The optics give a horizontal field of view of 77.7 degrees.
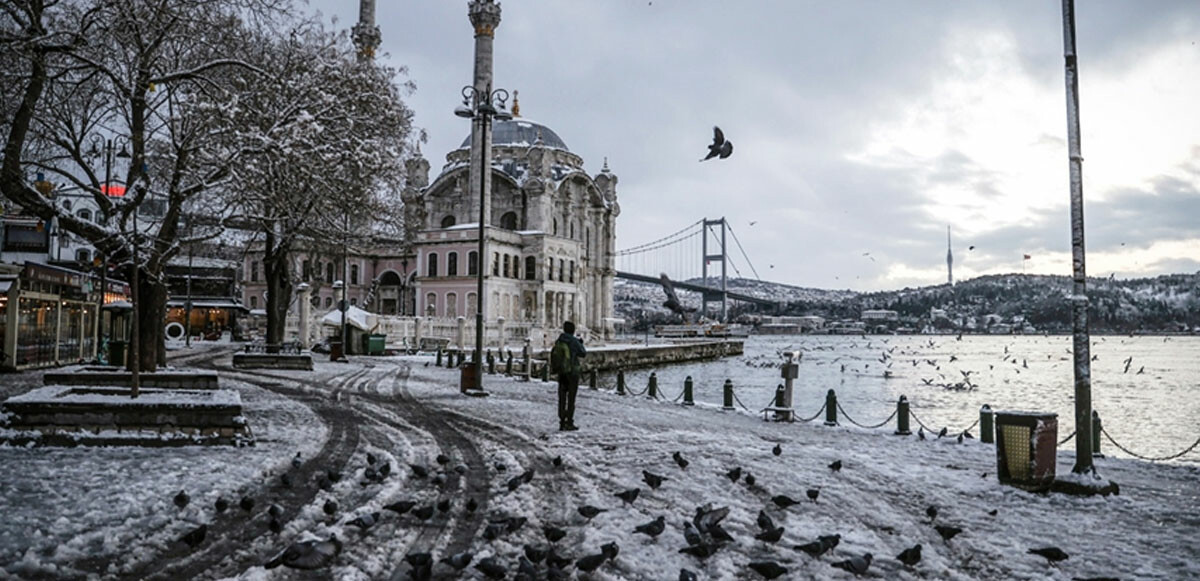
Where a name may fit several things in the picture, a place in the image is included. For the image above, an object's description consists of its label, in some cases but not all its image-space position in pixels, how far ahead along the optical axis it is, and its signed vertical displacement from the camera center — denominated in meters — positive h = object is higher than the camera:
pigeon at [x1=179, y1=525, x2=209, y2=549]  5.03 -1.44
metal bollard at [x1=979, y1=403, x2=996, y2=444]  11.51 -1.44
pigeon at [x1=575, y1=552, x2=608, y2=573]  4.80 -1.50
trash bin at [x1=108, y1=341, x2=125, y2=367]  20.05 -0.75
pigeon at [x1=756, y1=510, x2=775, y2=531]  5.61 -1.44
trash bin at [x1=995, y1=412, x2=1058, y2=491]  7.81 -1.22
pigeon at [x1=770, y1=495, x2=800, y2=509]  6.54 -1.49
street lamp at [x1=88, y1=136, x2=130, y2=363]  16.56 +1.51
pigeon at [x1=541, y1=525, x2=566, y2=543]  5.29 -1.46
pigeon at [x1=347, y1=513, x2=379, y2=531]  5.50 -1.44
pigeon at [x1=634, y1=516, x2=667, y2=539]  5.49 -1.46
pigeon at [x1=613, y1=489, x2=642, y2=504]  6.39 -1.43
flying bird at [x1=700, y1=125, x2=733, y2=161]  17.41 +4.35
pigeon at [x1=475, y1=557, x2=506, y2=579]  4.61 -1.49
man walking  10.66 -0.56
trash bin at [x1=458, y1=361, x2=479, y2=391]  16.77 -1.13
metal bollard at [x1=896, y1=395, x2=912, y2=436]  12.43 -1.44
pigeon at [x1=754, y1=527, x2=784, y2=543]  5.46 -1.50
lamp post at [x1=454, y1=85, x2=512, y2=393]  16.70 +4.39
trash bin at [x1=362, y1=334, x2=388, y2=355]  32.25 -0.74
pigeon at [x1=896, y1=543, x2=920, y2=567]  5.14 -1.54
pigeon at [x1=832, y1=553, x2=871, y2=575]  4.93 -1.54
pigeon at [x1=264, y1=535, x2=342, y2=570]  4.65 -1.45
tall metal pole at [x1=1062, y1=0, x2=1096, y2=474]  7.93 +0.73
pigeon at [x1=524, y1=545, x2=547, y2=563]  4.84 -1.47
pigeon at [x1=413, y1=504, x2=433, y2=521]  5.73 -1.43
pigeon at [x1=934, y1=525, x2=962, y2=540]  5.80 -1.55
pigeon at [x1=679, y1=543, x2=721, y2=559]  5.15 -1.53
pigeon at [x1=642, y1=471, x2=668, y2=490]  7.01 -1.41
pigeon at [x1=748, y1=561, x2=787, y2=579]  4.73 -1.51
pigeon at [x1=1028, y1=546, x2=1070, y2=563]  5.34 -1.57
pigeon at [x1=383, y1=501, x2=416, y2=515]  5.89 -1.42
